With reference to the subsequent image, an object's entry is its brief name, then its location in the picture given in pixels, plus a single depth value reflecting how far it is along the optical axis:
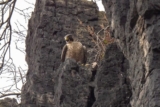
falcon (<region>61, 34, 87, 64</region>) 16.80
